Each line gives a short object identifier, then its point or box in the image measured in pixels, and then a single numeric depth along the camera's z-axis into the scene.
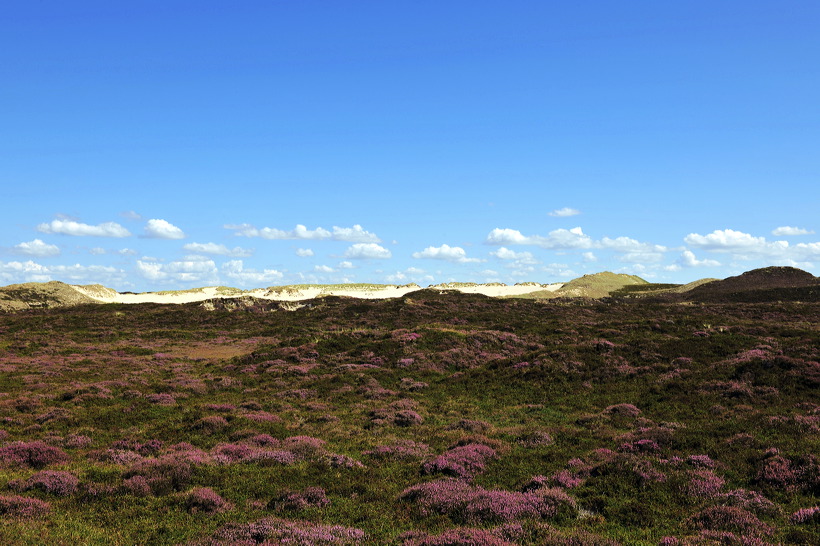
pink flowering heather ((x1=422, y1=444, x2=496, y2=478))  15.48
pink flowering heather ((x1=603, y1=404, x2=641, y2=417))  22.88
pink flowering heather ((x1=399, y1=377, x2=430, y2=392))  31.14
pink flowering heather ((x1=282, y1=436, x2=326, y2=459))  17.41
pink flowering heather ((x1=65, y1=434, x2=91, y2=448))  18.92
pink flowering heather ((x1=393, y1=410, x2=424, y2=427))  22.86
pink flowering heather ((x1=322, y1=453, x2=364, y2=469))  16.30
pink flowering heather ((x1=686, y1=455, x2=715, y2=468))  15.22
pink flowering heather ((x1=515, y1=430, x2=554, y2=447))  18.76
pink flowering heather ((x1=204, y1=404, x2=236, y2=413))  24.47
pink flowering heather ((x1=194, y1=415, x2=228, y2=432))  20.82
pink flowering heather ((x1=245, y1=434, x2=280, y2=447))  18.95
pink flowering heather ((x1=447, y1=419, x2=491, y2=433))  21.41
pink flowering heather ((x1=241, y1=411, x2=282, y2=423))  22.55
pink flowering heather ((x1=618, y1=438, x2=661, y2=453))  16.91
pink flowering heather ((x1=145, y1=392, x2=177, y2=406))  26.38
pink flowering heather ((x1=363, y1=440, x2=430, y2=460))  17.58
